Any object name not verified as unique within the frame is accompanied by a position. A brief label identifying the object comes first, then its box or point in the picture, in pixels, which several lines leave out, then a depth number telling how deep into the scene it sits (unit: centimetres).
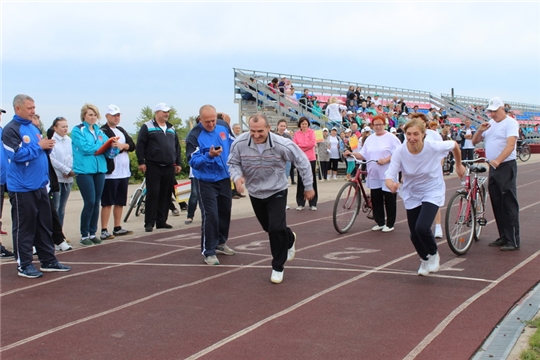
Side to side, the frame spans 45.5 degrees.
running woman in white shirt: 704
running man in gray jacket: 701
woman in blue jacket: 916
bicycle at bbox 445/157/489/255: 820
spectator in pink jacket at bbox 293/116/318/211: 1344
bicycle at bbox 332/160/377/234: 1016
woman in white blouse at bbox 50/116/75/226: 902
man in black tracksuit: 1030
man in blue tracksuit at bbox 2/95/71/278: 713
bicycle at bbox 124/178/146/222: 1234
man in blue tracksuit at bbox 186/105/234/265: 796
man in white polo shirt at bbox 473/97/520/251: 848
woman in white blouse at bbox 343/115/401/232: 1018
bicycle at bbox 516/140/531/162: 3234
